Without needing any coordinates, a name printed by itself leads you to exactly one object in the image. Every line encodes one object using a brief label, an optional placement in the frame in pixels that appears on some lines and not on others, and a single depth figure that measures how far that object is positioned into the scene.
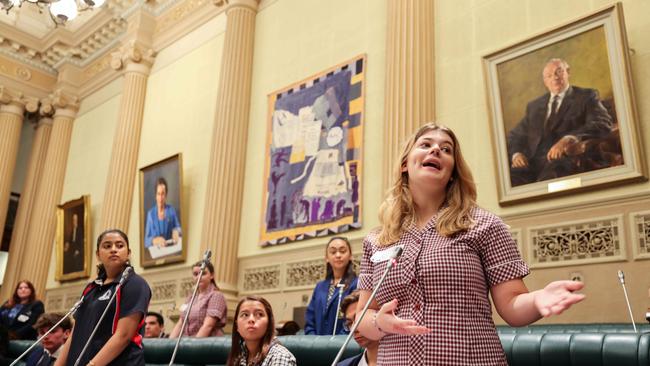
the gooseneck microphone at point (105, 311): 2.97
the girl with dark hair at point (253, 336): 3.00
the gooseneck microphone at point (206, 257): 3.17
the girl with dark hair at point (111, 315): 2.96
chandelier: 6.43
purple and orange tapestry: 6.67
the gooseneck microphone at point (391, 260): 1.37
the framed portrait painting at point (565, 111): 4.45
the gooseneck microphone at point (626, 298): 3.63
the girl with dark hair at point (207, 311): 5.38
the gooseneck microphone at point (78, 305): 3.24
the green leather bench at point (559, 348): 2.03
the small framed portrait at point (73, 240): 10.97
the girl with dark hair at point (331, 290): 4.45
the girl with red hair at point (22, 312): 7.20
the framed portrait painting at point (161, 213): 8.89
